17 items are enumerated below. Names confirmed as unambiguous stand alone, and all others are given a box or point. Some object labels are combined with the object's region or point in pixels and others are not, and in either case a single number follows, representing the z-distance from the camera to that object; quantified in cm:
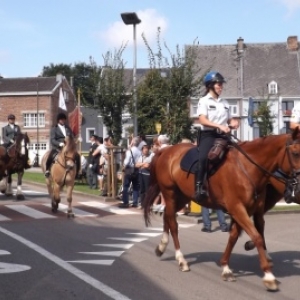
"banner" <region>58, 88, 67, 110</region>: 3894
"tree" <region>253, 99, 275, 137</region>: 5447
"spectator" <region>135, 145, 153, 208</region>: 1988
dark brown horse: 2162
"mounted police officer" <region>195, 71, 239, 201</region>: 1016
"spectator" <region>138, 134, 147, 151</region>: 2134
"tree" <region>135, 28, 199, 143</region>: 2523
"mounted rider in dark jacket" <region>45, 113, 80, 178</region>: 1864
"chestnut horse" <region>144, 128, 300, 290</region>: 934
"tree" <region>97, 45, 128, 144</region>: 2991
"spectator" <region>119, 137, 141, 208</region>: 2086
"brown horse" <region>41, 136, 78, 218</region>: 1809
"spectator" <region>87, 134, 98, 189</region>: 2728
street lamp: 2503
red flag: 3830
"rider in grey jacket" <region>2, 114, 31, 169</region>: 2191
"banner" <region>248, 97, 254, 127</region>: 4369
